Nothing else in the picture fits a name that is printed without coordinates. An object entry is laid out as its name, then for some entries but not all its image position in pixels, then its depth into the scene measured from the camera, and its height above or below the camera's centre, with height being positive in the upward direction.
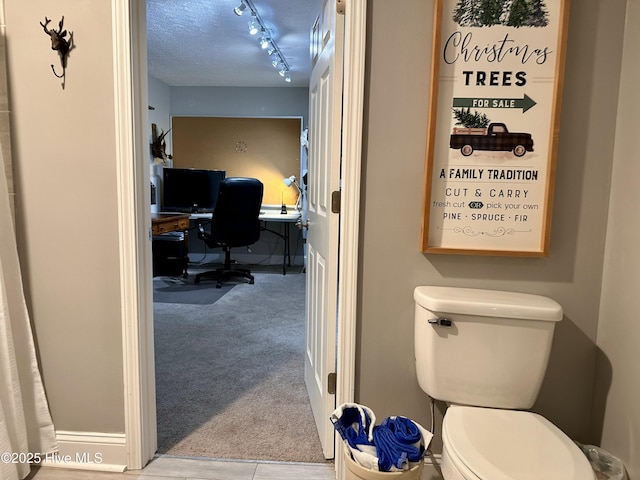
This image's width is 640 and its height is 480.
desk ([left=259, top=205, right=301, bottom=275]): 4.82 -0.35
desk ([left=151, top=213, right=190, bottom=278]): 4.46 -0.77
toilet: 1.31 -0.52
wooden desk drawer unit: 3.78 -0.37
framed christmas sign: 1.37 +0.23
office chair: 4.13 -0.31
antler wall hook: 1.48 +0.50
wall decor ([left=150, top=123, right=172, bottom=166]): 4.99 +0.47
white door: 1.54 -0.10
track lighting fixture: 2.84 +1.24
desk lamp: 5.38 +0.06
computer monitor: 5.03 -0.05
